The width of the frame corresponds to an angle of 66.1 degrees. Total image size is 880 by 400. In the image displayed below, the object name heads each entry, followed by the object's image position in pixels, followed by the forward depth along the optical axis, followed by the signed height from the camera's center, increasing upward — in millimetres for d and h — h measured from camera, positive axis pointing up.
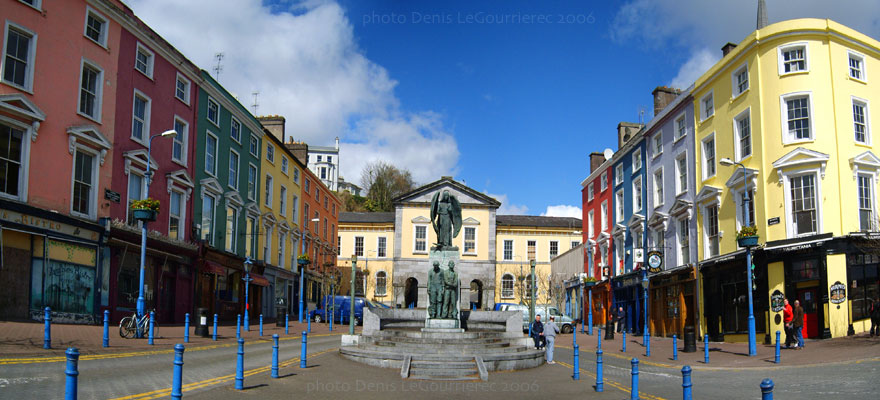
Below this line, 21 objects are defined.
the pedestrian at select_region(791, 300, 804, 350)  21250 -1040
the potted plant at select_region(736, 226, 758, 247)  20781 +1650
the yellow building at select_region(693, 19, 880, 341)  23203 +4255
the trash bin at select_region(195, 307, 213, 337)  23344 -1063
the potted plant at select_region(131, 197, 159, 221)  20172 +2408
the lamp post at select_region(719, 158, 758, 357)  20766 -1063
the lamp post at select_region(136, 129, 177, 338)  19875 -91
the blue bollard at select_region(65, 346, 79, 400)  6477 -802
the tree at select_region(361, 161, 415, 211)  86125 +13560
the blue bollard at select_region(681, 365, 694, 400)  8477 -1161
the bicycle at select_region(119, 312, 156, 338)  19891 -1064
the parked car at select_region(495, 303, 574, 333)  37278 -1386
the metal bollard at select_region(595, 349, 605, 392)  12897 -1661
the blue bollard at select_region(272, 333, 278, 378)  13395 -1377
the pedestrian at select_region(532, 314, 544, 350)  20052 -1233
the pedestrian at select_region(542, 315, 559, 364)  18391 -1201
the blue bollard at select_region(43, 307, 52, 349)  14914 -952
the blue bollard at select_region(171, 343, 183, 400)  8602 -1085
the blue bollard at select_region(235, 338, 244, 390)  11927 -1441
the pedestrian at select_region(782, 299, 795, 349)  21961 -886
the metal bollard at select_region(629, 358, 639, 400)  10906 -1510
